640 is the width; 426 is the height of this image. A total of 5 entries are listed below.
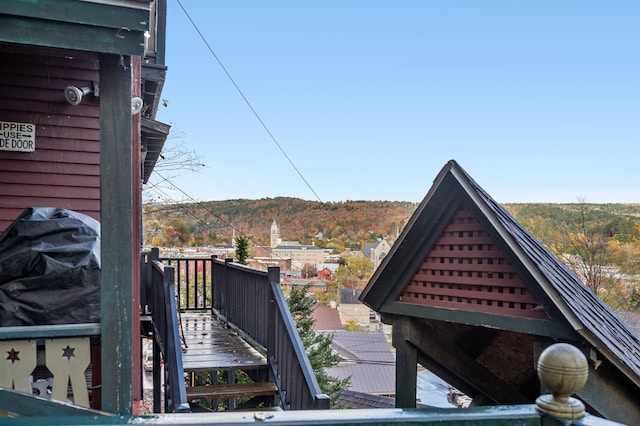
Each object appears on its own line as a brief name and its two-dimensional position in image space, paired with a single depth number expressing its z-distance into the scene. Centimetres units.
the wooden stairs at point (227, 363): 626
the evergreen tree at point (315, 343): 1719
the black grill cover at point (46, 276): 293
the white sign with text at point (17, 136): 504
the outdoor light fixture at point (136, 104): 527
